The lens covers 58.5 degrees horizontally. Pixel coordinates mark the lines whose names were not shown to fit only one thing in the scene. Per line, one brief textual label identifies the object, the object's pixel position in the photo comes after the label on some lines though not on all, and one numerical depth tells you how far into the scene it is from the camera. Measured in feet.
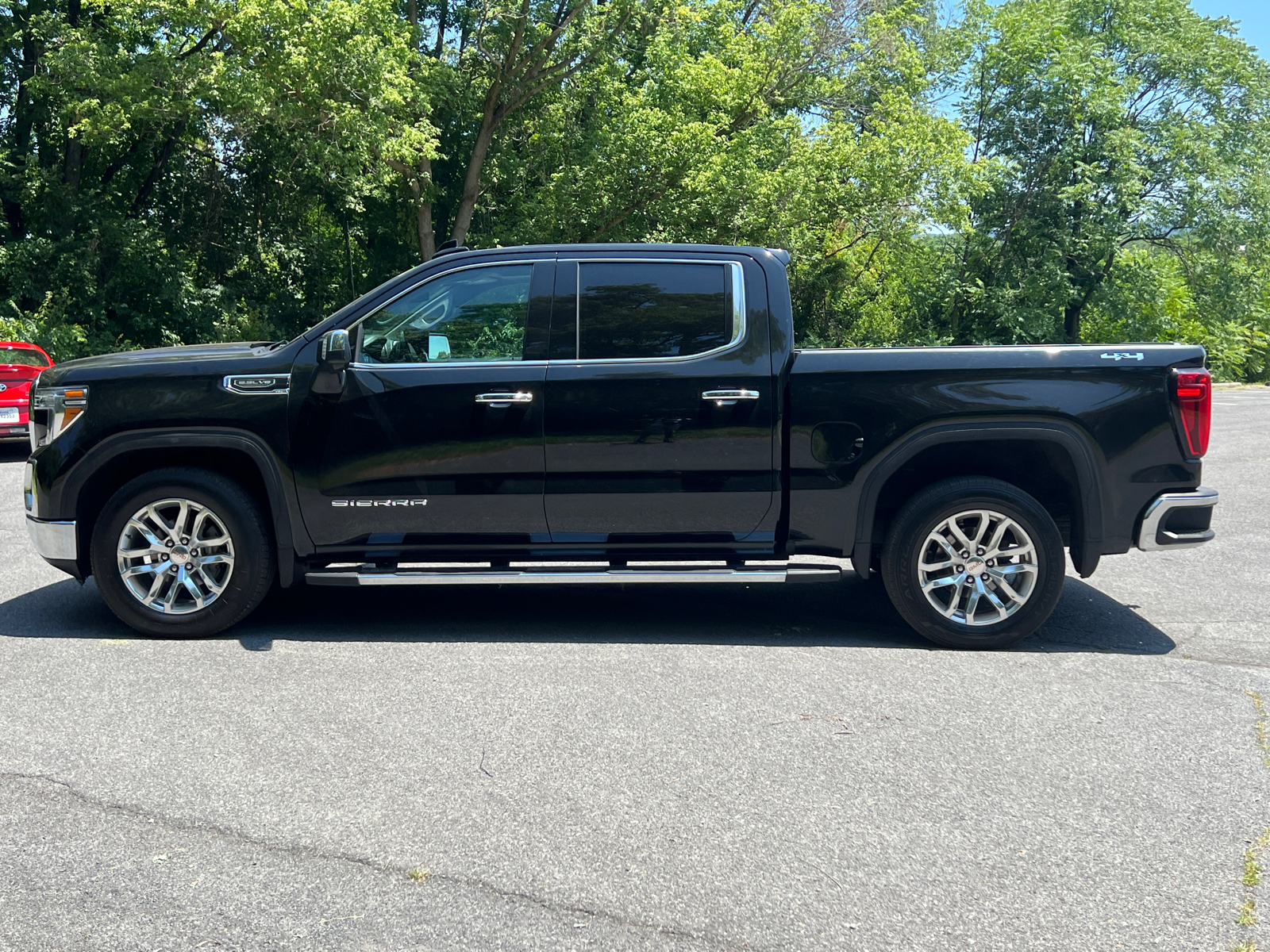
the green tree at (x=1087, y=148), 119.24
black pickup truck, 18.31
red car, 47.96
